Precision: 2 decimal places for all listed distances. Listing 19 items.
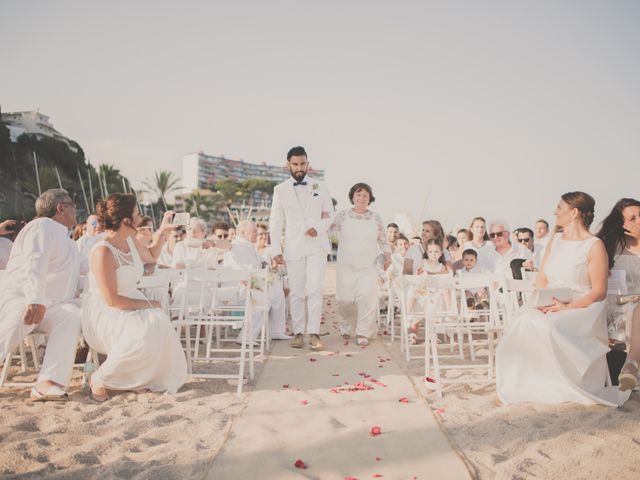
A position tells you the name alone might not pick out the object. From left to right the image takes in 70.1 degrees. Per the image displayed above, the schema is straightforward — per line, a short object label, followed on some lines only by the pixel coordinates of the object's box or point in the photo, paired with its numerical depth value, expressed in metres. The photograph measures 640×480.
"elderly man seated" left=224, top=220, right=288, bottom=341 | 7.28
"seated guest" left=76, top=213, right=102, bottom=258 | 6.05
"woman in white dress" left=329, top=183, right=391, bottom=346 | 6.75
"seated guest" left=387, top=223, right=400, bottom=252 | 10.61
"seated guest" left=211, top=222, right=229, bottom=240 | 8.65
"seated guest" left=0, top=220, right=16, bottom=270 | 6.04
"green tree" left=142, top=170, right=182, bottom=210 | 70.62
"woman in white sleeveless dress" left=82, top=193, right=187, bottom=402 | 4.00
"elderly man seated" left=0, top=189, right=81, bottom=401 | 4.06
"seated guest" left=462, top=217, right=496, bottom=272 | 7.68
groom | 6.41
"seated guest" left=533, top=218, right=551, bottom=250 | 9.73
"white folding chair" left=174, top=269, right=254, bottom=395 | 4.51
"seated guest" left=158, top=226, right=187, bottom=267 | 8.36
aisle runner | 2.61
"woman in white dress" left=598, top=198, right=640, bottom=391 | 4.12
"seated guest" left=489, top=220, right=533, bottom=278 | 7.26
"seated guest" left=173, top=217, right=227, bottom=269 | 6.97
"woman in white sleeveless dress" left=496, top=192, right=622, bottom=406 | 3.60
